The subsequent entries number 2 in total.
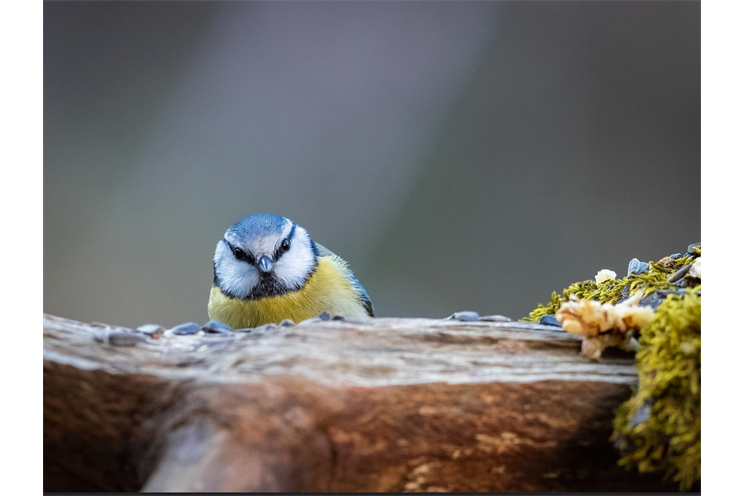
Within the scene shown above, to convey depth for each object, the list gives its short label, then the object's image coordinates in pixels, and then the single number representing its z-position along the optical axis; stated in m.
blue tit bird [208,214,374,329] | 2.51
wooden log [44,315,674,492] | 2.18
